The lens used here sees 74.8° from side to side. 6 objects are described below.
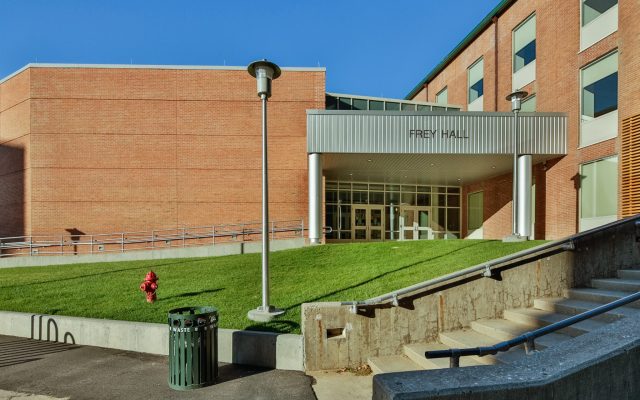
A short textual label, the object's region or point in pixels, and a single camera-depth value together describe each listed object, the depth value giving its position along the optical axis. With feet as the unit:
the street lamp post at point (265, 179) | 24.36
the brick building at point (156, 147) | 71.72
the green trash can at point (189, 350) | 18.11
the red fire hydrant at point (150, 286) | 28.62
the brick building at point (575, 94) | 49.80
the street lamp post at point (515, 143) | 45.78
